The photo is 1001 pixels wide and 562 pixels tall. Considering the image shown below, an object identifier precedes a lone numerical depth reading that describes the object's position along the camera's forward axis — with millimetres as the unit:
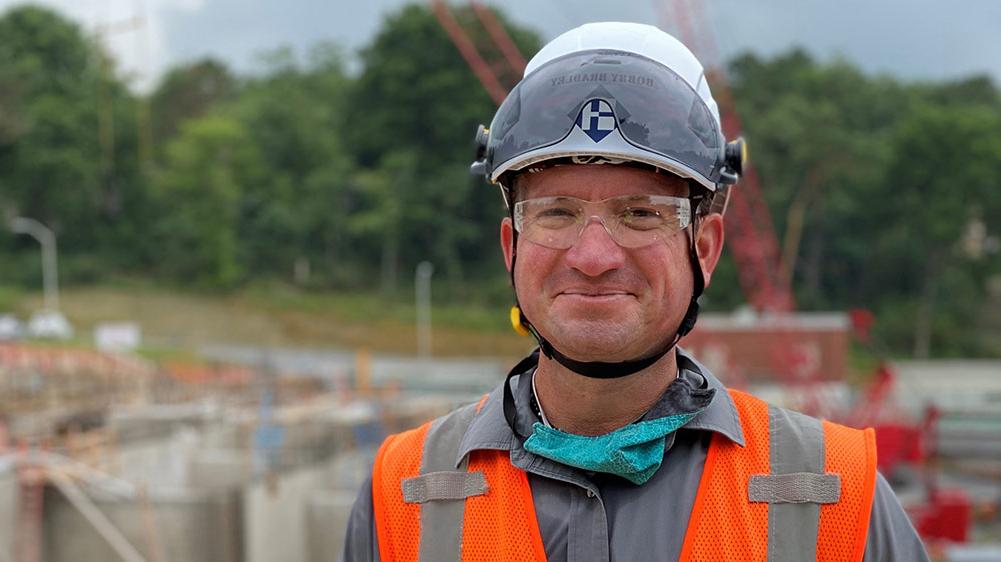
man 2160
